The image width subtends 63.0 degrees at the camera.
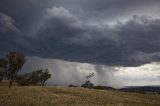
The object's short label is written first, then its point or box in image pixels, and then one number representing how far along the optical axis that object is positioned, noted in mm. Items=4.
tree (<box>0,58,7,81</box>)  56215
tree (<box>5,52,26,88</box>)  53491
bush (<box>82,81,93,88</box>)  91072
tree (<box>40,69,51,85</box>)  81918
